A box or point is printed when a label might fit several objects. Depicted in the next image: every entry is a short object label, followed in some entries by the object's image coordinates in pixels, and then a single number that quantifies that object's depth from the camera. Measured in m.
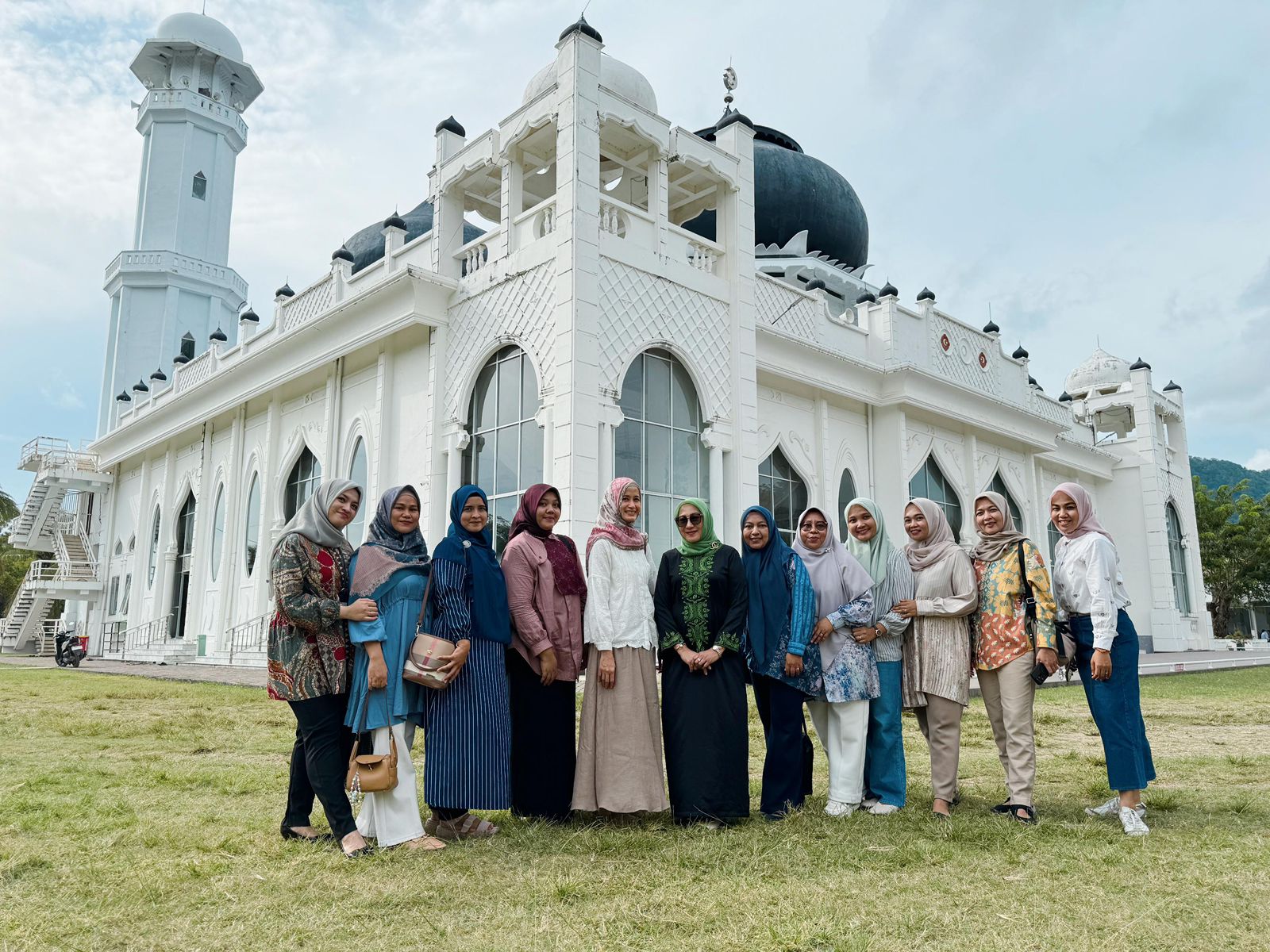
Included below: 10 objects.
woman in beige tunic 4.11
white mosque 10.53
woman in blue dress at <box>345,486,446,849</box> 3.54
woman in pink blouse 3.97
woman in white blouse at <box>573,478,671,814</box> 3.94
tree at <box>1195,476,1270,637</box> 30.56
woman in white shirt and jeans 3.81
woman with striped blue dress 3.68
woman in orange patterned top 3.95
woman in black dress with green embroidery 3.96
